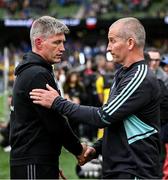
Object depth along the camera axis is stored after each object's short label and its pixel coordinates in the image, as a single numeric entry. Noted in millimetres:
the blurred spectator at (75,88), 12554
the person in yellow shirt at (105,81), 10049
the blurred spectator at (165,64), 7948
